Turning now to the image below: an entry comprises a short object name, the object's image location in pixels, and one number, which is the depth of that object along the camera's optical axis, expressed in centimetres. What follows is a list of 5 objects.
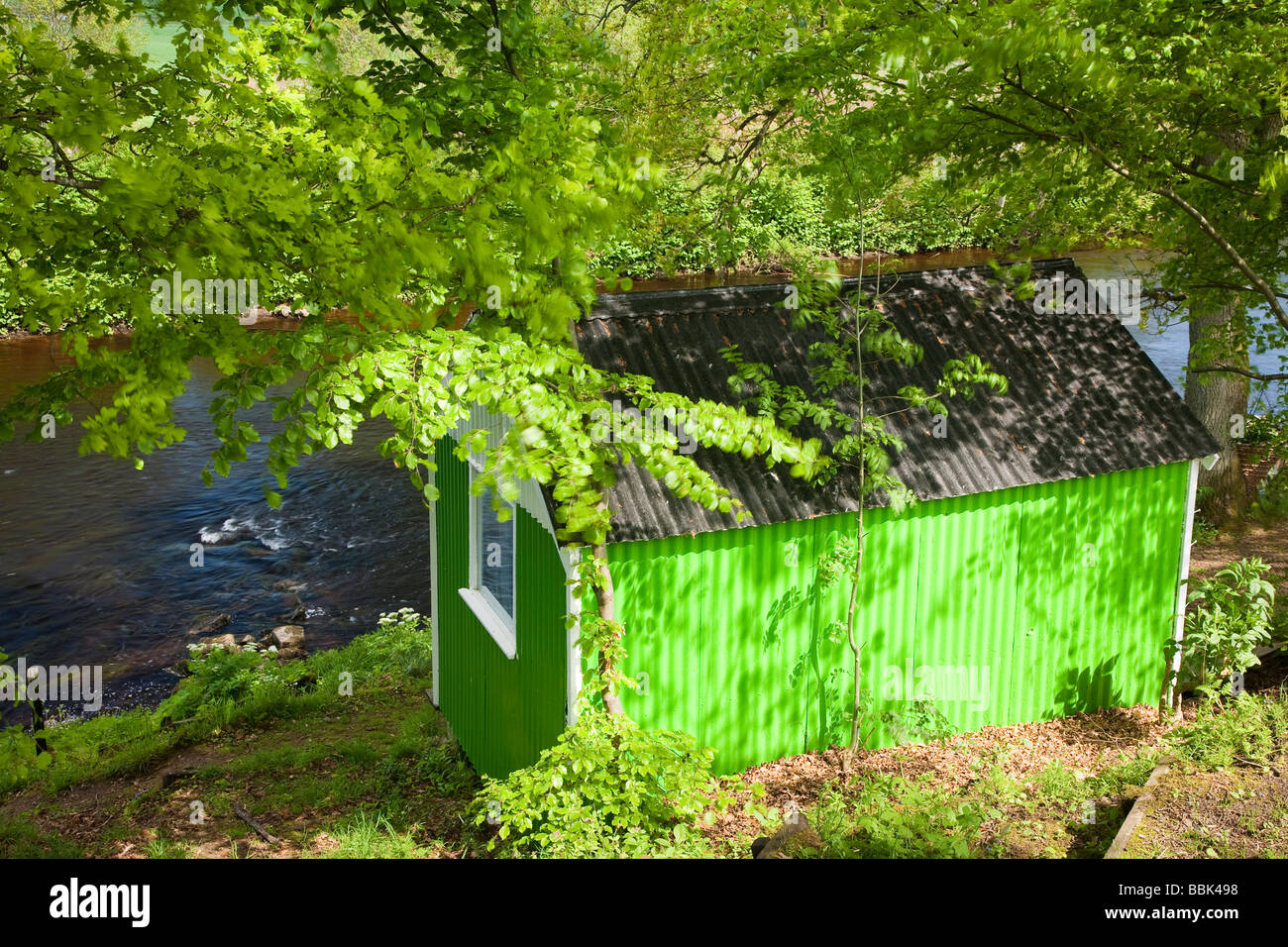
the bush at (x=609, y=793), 597
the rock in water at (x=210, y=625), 1419
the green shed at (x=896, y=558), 711
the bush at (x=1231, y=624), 871
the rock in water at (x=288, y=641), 1348
